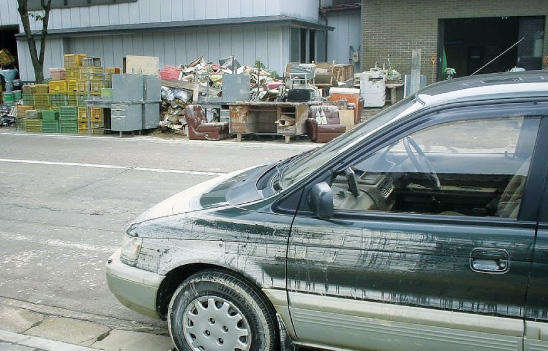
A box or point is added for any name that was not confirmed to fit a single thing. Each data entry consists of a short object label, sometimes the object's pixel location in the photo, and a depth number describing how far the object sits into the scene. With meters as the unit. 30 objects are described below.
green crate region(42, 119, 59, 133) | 18.05
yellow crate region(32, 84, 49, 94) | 19.17
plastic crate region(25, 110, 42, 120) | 18.44
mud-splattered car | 2.78
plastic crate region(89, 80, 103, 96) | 18.56
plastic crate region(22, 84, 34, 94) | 19.83
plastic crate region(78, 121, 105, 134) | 17.38
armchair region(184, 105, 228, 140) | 15.34
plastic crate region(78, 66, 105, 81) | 18.47
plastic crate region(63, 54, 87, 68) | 21.16
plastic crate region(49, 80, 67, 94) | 19.30
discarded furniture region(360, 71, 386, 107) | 18.62
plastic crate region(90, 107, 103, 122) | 17.41
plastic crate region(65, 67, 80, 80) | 19.16
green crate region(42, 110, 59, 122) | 18.05
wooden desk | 14.72
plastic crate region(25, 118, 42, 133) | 18.36
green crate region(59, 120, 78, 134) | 17.77
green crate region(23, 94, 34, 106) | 19.70
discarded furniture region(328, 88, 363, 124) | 16.42
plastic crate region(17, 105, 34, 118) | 19.23
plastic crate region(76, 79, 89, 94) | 18.77
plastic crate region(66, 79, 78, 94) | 19.00
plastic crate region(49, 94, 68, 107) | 18.61
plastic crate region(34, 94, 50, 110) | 19.00
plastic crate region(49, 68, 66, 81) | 21.22
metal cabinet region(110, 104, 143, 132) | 16.11
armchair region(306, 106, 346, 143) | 14.55
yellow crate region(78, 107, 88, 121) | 17.69
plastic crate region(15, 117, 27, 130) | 19.31
